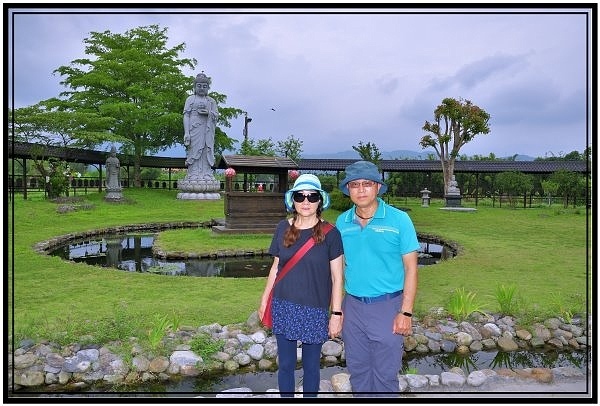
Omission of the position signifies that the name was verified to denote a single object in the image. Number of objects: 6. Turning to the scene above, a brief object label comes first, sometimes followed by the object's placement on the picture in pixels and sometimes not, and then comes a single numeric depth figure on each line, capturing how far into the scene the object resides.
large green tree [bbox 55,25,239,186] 23.95
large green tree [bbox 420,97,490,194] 25.94
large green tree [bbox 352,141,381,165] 19.41
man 2.64
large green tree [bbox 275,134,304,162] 29.23
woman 2.61
